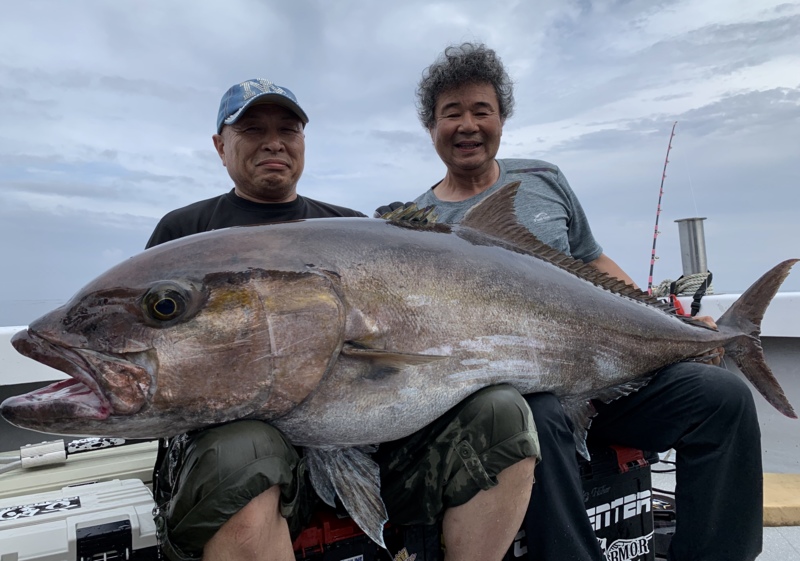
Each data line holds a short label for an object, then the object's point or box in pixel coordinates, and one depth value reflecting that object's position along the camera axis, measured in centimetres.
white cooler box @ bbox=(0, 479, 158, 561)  161
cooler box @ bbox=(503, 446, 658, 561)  221
